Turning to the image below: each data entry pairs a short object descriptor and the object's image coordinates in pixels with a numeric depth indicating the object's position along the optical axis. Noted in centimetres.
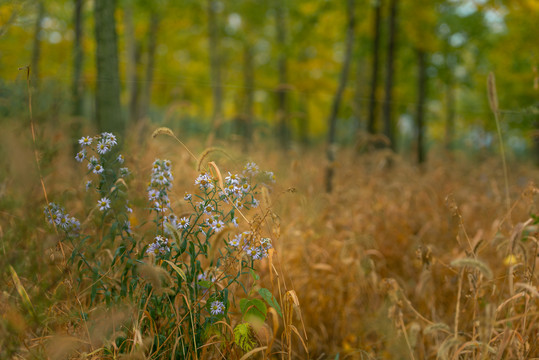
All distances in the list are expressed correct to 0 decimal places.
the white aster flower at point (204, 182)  173
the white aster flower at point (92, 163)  177
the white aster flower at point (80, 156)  172
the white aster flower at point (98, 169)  172
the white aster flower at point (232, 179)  175
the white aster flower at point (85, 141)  173
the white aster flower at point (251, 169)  189
